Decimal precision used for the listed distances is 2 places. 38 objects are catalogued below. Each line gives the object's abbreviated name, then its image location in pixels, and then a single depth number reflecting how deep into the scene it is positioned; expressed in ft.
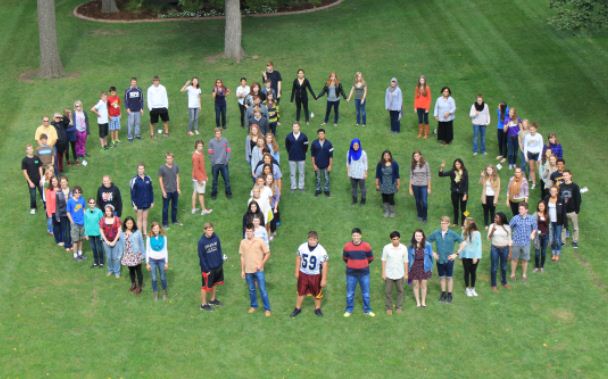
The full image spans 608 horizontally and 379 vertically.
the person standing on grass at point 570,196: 69.51
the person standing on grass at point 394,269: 60.85
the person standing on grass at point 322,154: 76.48
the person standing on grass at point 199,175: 73.77
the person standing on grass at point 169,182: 71.97
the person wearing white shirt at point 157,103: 86.99
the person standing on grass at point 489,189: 71.05
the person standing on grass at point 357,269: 60.75
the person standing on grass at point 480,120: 83.41
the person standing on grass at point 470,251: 62.90
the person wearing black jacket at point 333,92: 87.81
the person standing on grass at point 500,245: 63.98
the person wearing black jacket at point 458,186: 71.97
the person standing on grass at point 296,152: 77.05
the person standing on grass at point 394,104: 86.63
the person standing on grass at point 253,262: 61.16
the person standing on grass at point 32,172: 75.15
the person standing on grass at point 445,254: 62.64
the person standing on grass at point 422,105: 86.12
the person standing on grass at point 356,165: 75.10
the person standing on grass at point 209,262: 61.36
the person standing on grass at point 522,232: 65.10
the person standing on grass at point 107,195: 68.95
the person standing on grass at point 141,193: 70.44
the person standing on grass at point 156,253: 62.18
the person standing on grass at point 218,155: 76.18
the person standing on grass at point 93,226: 67.05
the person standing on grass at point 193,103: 87.25
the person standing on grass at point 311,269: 60.29
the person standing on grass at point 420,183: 71.97
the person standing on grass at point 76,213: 68.54
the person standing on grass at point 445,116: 84.33
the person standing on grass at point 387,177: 73.31
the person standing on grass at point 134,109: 85.46
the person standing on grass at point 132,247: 63.36
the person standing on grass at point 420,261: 61.46
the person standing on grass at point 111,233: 65.51
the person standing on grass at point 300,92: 88.33
